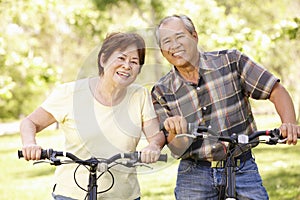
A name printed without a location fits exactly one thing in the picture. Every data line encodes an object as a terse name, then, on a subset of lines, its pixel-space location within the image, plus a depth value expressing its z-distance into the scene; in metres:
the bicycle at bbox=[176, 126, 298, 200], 5.75
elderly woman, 6.05
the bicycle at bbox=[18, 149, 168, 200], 5.70
